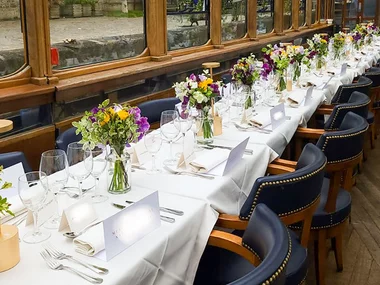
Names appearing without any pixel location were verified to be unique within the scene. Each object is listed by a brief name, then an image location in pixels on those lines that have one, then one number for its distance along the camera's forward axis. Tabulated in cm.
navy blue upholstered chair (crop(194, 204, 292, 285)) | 122
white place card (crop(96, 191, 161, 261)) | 149
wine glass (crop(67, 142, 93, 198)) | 190
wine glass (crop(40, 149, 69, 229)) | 189
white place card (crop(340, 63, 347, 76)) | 560
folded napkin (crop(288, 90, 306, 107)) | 383
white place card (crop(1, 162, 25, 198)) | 192
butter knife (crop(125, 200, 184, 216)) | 182
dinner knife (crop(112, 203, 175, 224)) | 174
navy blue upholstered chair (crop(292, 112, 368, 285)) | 257
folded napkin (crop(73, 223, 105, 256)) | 150
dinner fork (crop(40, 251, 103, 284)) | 136
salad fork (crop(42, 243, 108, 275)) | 141
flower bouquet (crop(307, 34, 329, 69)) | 550
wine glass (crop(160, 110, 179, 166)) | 240
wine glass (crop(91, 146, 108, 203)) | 193
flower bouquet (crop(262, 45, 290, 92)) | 403
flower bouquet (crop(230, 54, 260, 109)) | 341
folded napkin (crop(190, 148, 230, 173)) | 226
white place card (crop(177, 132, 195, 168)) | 232
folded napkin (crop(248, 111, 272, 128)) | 309
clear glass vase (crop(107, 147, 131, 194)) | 197
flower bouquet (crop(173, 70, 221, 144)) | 266
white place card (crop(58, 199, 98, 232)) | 162
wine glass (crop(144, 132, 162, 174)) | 226
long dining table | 142
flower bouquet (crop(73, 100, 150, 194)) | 190
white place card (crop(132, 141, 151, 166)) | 237
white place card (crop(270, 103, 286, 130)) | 307
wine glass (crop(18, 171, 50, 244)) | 159
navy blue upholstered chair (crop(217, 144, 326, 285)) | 194
